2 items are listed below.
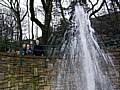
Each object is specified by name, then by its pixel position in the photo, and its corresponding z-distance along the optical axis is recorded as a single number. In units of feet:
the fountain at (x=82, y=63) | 21.72
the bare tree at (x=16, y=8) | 45.24
